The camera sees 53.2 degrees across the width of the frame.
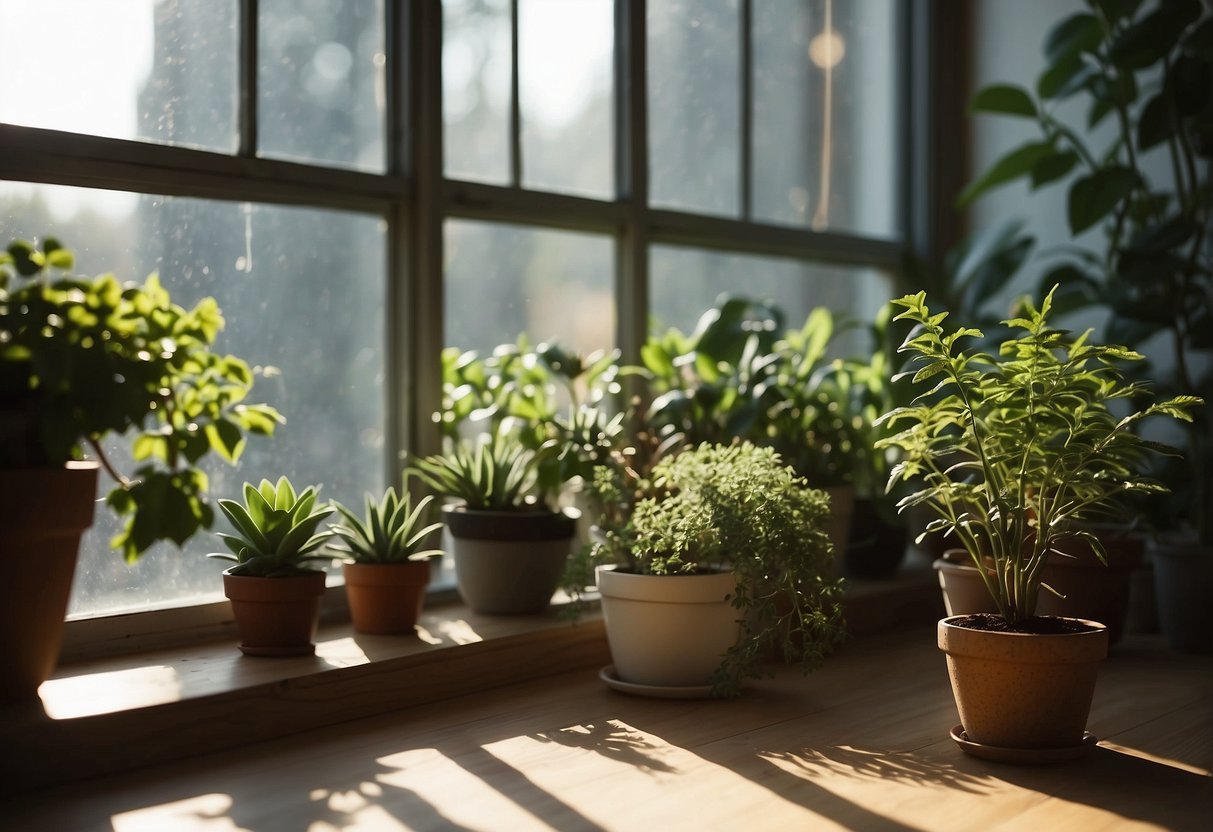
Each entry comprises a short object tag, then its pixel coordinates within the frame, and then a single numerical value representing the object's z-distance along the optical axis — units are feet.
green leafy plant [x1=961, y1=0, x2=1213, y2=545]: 10.92
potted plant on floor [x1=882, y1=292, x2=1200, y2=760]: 6.69
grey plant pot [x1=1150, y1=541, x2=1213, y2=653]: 10.00
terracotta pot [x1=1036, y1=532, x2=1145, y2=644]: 9.23
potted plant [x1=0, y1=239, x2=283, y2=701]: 6.07
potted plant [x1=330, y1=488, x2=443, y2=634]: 8.37
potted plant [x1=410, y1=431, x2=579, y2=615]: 8.98
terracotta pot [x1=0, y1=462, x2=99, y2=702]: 6.20
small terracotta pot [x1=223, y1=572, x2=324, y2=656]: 7.63
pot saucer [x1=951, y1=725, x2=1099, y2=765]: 6.73
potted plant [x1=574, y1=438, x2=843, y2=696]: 7.71
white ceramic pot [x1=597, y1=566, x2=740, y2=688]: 7.91
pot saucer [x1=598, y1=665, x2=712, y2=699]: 8.05
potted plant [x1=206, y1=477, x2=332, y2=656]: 7.65
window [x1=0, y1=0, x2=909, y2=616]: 8.01
